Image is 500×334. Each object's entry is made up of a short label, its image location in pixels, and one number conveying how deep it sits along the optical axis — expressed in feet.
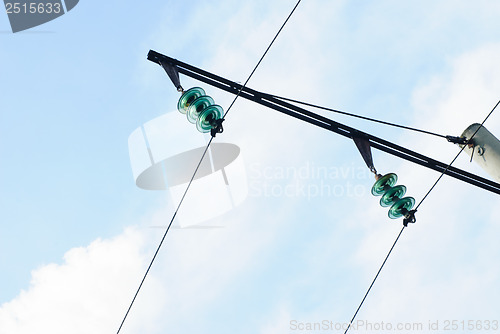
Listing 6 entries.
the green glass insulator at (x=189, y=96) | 37.83
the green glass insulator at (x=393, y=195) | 39.63
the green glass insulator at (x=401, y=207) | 39.88
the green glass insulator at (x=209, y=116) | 36.88
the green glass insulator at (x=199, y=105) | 37.42
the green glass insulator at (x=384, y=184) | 39.34
